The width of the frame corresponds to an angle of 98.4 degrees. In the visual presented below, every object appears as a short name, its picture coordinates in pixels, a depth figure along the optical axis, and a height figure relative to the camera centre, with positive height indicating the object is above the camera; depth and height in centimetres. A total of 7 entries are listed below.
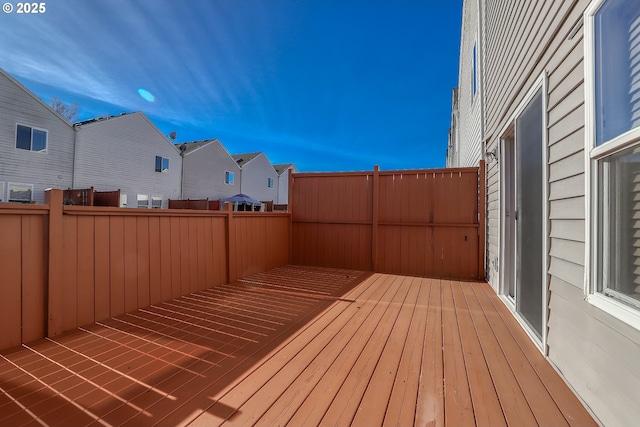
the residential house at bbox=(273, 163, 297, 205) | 2534 +299
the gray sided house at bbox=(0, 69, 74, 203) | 970 +262
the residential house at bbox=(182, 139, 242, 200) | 1666 +292
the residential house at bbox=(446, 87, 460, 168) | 911 +386
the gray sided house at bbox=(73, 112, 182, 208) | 1190 +268
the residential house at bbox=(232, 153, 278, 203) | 2111 +328
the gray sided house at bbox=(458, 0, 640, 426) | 112 +14
